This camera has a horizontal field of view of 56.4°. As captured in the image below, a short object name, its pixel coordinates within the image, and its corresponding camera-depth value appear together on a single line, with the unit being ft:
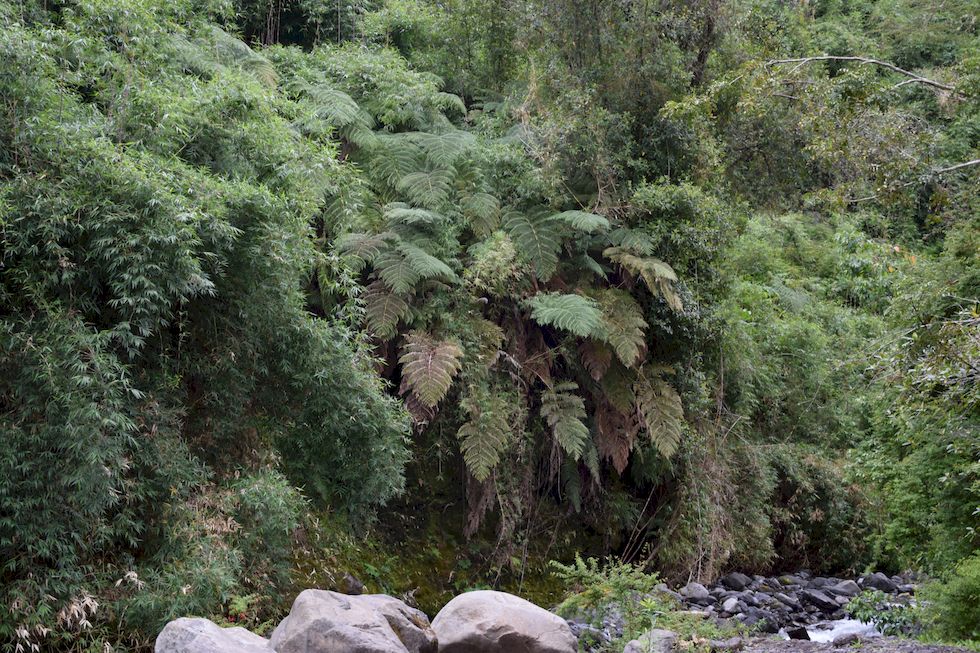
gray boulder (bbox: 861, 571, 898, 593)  39.42
